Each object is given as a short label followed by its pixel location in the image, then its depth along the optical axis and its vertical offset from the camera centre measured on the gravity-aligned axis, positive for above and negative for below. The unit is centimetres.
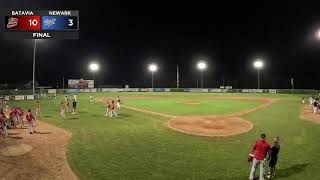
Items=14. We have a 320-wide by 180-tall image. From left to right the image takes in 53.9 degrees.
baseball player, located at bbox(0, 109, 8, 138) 2460 -277
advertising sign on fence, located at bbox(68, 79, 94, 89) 9944 +195
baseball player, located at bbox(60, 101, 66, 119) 3572 -246
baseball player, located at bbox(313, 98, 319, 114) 3844 -237
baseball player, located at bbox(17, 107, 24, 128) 2929 -228
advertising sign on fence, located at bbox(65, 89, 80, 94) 8806 -20
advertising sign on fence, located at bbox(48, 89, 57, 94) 7907 -14
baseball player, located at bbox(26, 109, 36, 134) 2580 -251
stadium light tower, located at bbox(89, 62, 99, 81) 10407 +796
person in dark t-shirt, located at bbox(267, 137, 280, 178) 1534 -327
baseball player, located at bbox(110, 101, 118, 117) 3756 -257
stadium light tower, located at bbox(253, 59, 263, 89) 8994 +723
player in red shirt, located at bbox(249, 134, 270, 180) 1403 -290
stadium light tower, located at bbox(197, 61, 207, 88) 9855 +749
